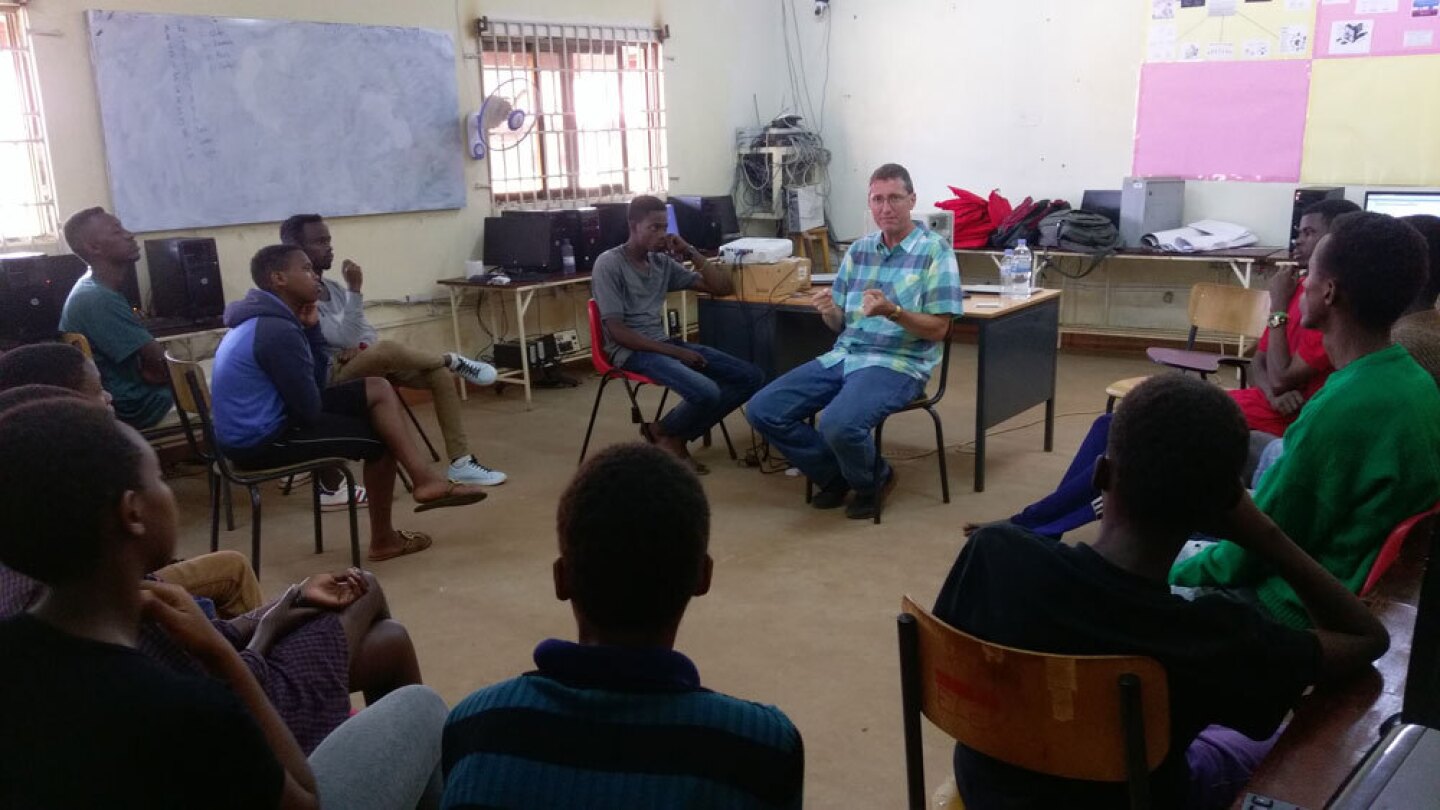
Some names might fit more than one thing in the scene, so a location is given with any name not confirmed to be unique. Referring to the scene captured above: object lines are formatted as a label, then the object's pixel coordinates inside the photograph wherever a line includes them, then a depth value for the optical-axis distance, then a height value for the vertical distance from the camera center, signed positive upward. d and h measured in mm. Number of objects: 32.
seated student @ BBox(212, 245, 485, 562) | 3365 -692
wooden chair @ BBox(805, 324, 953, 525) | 3944 -930
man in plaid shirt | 3895 -709
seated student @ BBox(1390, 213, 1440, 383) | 2164 -374
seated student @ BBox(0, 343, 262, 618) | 2057 -420
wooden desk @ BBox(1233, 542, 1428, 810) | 1117 -645
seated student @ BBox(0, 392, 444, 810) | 1040 -475
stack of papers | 6219 -458
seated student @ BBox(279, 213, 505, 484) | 4363 -720
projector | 4664 -355
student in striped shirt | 958 -486
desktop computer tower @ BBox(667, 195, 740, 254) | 6660 -314
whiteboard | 4777 +302
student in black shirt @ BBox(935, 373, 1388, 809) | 1261 -538
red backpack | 6891 -342
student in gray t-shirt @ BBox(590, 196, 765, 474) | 4395 -710
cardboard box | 4637 -476
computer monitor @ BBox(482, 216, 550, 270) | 5996 -380
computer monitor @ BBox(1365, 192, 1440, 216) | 5457 -251
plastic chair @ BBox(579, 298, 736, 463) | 4438 -764
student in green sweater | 1607 -480
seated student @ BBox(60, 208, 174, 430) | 3875 -502
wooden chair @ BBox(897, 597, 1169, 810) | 1218 -636
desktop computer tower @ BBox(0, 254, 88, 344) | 3979 -397
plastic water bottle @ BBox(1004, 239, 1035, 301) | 4462 -502
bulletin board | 5844 +369
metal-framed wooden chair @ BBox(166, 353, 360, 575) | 3361 -879
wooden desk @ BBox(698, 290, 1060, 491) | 4207 -743
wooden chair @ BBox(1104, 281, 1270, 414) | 4039 -647
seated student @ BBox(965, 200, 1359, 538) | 2852 -685
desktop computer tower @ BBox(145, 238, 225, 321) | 4637 -418
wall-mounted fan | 6168 +313
